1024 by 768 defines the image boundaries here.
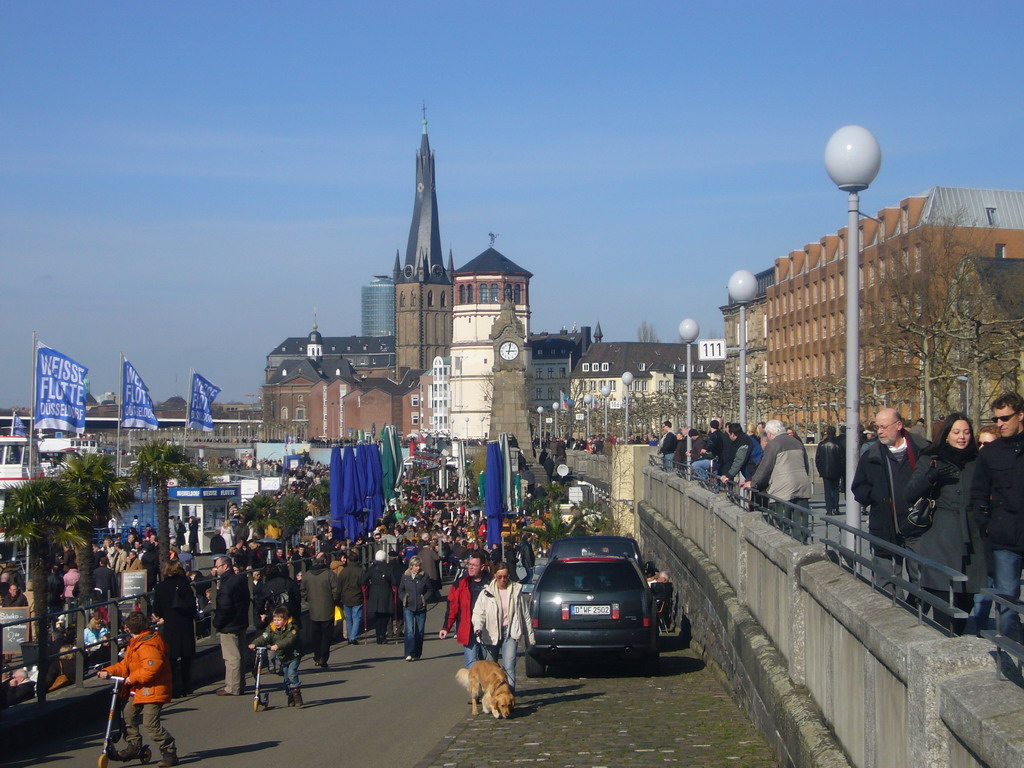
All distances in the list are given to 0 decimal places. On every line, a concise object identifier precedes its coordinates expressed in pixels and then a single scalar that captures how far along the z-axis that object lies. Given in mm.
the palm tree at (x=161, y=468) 32719
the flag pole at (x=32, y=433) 30391
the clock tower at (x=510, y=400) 83062
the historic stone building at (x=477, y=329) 159125
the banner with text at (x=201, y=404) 40719
